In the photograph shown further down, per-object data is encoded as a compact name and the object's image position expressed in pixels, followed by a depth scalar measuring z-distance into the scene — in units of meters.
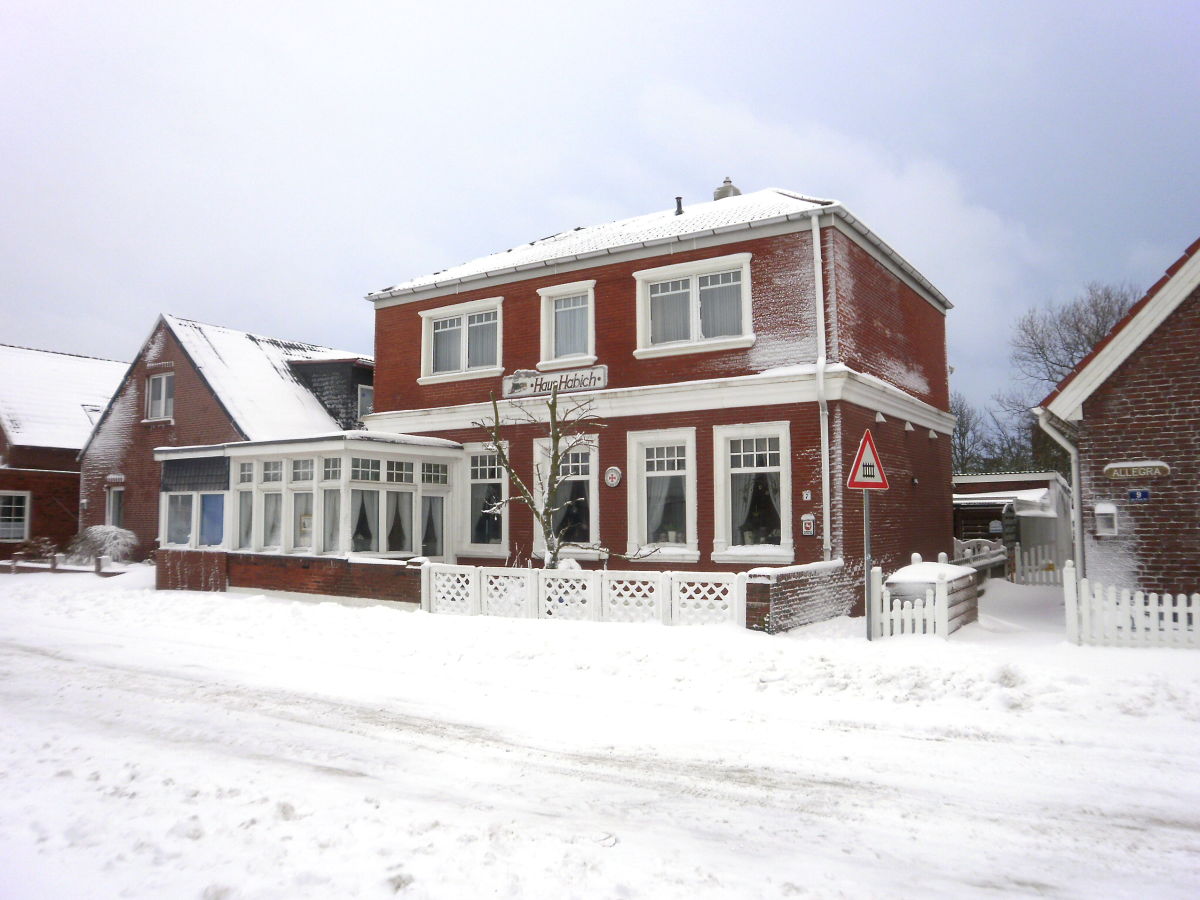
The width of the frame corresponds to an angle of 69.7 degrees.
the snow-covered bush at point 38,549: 26.55
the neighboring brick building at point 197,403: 23.88
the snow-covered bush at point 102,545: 24.62
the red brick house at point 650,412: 15.14
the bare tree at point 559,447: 17.03
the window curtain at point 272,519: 18.73
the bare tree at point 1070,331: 41.28
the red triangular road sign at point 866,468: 11.02
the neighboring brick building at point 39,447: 29.48
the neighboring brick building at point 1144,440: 11.26
